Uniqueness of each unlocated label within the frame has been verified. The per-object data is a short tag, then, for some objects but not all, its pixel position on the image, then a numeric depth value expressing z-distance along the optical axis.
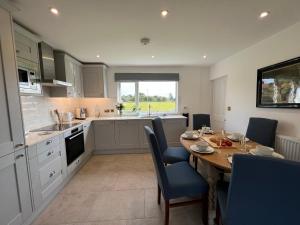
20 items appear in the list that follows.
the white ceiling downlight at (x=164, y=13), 1.73
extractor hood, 2.47
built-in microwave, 2.00
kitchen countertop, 1.83
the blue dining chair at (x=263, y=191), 0.88
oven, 2.60
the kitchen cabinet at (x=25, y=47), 1.95
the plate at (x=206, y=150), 1.77
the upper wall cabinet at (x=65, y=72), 3.06
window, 4.54
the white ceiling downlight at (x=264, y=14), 1.78
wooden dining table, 1.53
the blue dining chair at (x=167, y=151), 2.38
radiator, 2.01
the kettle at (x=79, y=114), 3.96
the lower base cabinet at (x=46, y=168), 1.79
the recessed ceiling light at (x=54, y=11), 1.67
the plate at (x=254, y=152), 1.59
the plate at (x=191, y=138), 2.39
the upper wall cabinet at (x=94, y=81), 4.02
